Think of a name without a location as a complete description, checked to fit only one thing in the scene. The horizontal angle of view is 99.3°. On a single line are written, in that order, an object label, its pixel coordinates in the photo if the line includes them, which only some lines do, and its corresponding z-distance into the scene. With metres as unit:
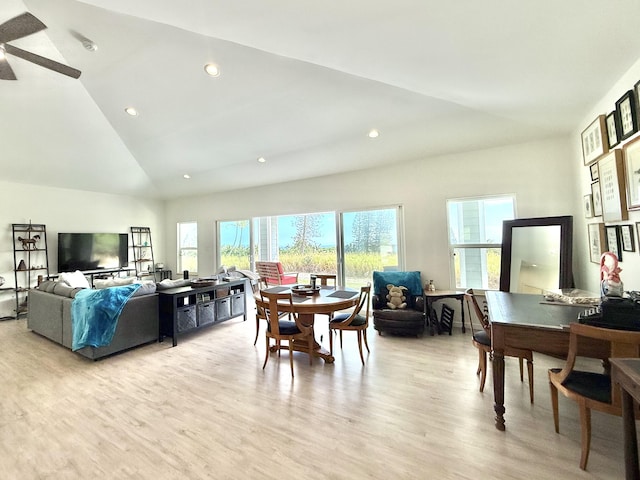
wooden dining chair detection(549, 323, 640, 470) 1.44
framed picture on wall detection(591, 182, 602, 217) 2.71
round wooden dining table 2.89
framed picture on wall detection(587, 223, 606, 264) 2.72
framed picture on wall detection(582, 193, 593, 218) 2.97
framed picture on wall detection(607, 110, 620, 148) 2.29
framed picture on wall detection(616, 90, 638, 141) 2.05
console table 3.77
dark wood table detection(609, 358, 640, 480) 1.25
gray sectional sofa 3.41
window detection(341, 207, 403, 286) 4.87
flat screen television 5.88
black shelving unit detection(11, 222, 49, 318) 5.35
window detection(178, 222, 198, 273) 7.55
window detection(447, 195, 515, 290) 4.07
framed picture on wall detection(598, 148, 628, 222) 2.25
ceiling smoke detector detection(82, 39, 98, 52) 2.93
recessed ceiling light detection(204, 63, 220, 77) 3.02
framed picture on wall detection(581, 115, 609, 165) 2.52
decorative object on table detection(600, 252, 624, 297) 1.85
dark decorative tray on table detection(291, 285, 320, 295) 3.38
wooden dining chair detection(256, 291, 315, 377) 2.84
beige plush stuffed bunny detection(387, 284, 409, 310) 4.07
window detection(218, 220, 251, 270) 6.68
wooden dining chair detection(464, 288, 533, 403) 2.22
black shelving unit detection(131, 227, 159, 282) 7.28
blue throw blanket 3.19
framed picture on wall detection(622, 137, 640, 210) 2.02
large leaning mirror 3.37
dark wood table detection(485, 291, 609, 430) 1.74
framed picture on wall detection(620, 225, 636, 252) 2.21
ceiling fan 2.16
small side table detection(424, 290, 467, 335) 3.96
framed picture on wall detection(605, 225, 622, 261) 2.43
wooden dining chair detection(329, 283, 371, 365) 3.11
